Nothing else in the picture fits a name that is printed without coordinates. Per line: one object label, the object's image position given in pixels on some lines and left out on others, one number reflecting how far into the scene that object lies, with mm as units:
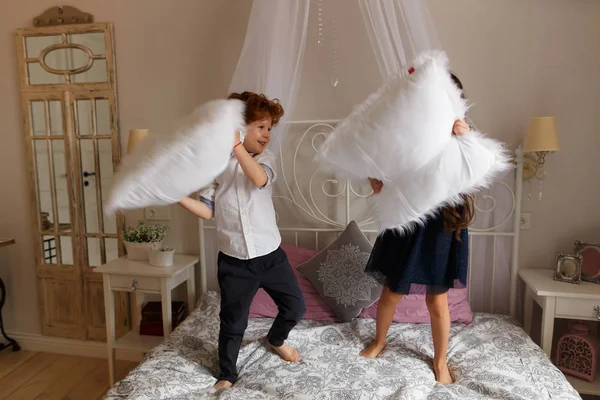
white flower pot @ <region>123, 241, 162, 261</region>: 2443
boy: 1666
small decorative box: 2035
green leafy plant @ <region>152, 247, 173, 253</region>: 2367
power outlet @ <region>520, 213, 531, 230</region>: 2242
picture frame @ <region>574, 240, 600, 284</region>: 2053
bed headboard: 2236
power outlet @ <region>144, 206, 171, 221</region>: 2628
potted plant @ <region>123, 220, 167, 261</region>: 2449
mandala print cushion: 2076
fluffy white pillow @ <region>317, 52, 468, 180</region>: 1258
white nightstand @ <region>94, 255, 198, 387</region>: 2287
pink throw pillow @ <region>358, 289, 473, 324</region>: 2078
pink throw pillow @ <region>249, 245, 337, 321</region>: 2127
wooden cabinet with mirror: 2635
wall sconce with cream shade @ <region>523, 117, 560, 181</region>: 2006
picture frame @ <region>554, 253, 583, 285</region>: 2043
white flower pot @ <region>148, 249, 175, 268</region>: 2357
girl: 1655
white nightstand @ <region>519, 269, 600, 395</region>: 1907
